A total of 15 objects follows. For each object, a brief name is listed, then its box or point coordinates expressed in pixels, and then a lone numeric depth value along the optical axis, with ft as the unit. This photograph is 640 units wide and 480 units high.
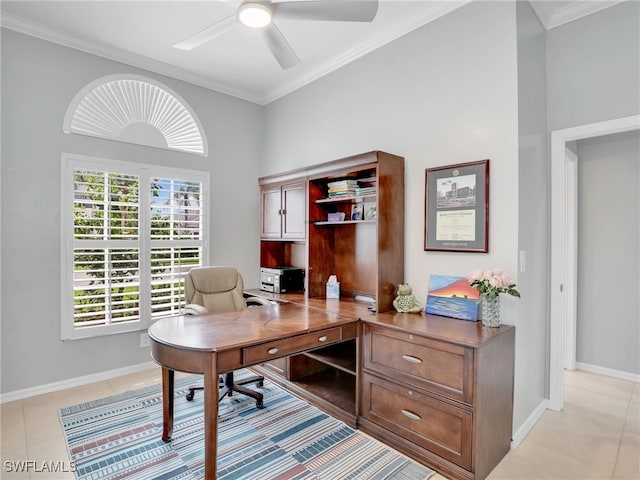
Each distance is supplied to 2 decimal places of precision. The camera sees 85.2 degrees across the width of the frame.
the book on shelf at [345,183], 9.87
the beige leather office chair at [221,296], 9.30
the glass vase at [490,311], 7.18
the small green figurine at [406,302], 8.53
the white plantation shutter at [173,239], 11.62
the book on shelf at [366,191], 9.18
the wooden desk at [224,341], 5.81
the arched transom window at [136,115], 10.43
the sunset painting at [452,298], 7.77
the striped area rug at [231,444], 6.64
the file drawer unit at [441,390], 6.27
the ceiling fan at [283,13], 6.24
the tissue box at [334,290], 10.51
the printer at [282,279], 11.37
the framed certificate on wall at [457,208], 7.81
